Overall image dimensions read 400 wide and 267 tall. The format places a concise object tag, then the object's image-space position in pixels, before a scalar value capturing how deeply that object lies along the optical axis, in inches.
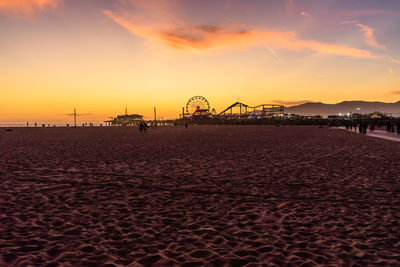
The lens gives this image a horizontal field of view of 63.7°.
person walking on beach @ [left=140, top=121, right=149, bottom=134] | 1872.8
